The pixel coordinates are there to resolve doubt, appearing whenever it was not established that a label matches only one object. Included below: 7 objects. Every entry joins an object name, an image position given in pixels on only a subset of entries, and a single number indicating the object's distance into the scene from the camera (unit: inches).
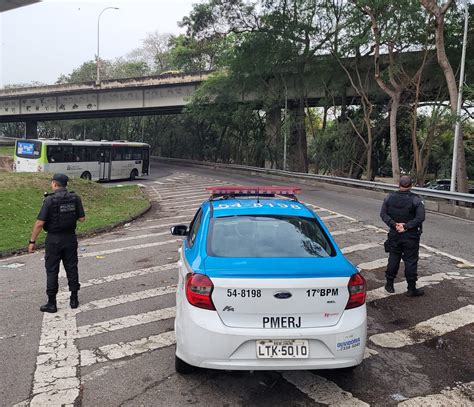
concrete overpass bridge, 1144.2
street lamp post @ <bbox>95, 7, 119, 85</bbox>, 1712.6
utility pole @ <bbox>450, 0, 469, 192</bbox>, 651.5
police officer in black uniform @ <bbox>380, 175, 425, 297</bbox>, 261.9
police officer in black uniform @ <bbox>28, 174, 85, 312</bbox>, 234.5
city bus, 1042.1
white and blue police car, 144.4
